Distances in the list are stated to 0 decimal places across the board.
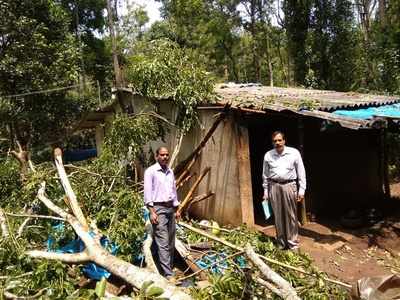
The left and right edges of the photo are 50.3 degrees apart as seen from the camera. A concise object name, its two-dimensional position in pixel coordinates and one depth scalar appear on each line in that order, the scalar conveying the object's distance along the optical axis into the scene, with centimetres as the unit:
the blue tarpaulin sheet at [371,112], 730
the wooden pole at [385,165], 962
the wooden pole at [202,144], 776
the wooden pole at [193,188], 809
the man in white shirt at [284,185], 563
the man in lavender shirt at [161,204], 511
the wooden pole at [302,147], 755
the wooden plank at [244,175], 750
